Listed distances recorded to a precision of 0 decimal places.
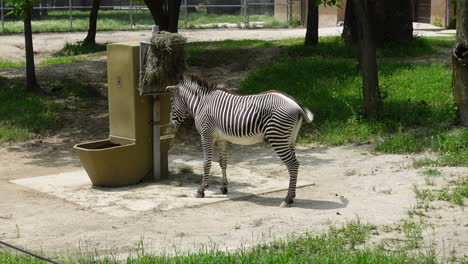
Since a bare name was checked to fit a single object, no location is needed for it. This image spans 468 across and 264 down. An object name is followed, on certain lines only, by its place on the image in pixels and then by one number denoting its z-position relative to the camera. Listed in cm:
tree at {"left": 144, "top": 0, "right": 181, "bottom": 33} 1666
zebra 1045
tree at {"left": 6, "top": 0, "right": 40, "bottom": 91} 1788
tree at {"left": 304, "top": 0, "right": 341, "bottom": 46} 2100
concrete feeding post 1159
